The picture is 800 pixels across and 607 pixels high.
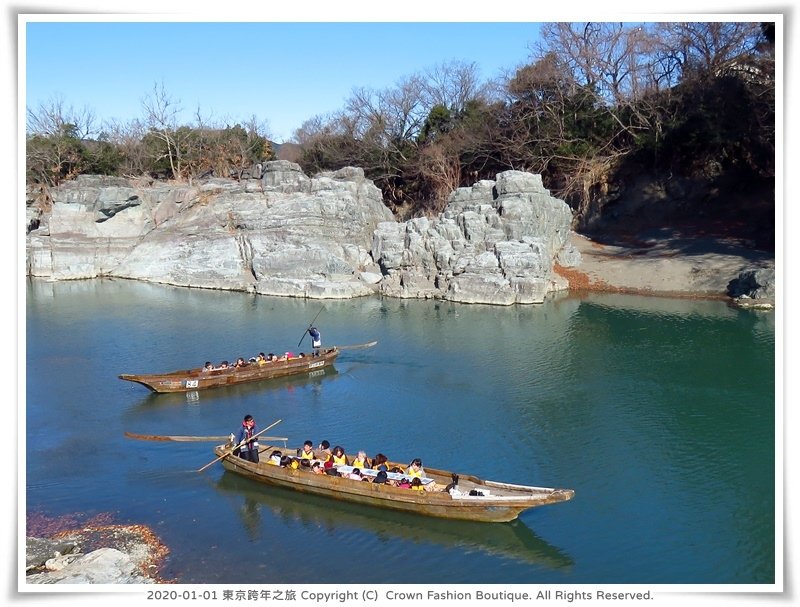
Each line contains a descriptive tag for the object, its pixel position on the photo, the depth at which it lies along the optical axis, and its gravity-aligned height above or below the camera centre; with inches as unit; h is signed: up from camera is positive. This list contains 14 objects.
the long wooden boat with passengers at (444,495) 607.5 -177.4
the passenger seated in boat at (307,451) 710.5 -156.8
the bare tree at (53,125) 2482.8 +595.8
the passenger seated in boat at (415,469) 661.3 -161.6
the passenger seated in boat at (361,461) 689.0 -160.0
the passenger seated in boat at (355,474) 671.1 -169.5
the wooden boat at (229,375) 974.4 -112.9
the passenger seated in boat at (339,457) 698.2 -158.2
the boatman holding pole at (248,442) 735.7 -152.9
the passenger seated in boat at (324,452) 712.6 -157.7
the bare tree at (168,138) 2425.0 +543.1
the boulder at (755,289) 1409.9 +16.1
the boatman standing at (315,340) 1134.4 -71.0
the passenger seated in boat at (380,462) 682.8 -159.6
